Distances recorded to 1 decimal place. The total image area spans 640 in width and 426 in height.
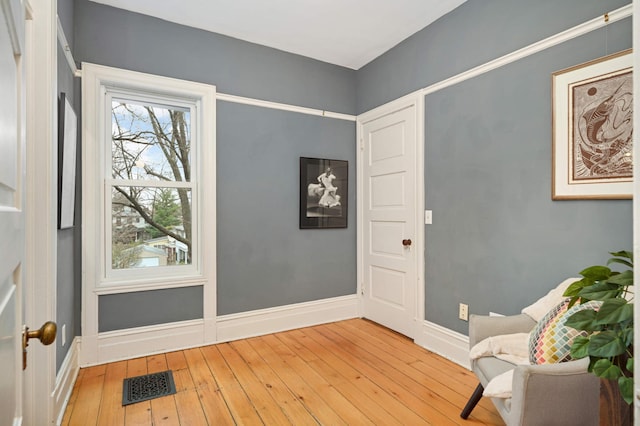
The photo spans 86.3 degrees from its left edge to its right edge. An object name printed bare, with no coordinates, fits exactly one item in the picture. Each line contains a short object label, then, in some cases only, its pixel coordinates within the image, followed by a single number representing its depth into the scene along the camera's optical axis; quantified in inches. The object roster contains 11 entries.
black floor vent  83.7
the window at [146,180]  101.6
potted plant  34.9
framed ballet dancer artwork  136.4
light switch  113.7
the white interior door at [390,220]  121.7
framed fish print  68.6
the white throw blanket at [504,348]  68.0
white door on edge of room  23.8
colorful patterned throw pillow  55.6
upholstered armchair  50.7
